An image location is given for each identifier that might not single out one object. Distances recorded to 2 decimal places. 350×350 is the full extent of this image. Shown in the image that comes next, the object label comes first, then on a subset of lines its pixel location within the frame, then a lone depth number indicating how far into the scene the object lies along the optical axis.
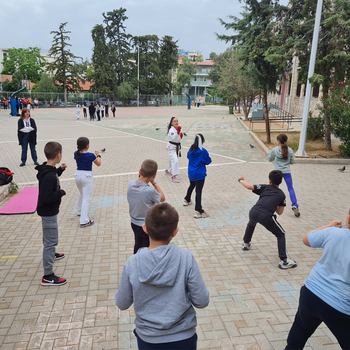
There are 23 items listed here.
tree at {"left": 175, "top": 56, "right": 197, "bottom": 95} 75.25
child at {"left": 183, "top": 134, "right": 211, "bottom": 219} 6.43
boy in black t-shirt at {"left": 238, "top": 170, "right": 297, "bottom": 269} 4.50
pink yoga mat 6.65
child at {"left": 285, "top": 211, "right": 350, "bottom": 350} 2.27
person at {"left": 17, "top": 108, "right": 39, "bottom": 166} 9.98
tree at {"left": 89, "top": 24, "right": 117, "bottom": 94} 55.03
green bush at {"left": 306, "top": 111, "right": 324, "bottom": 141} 15.30
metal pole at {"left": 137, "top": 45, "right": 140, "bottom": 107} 57.75
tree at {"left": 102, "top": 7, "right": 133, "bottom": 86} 58.81
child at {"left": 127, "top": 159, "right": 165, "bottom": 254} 3.86
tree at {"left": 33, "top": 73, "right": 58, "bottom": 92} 53.38
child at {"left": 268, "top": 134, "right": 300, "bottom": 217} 6.52
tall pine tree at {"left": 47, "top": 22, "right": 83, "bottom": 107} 48.81
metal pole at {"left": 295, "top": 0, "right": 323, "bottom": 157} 11.11
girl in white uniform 9.16
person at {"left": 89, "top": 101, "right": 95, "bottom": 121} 27.17
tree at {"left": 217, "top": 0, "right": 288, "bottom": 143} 13.48
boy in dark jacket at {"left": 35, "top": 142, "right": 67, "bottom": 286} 3.84
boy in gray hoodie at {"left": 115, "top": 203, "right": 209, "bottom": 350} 1.88
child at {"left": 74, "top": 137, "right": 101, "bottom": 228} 5.66
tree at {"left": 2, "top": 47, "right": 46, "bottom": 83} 64.44
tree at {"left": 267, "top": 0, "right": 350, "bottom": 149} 11.41
